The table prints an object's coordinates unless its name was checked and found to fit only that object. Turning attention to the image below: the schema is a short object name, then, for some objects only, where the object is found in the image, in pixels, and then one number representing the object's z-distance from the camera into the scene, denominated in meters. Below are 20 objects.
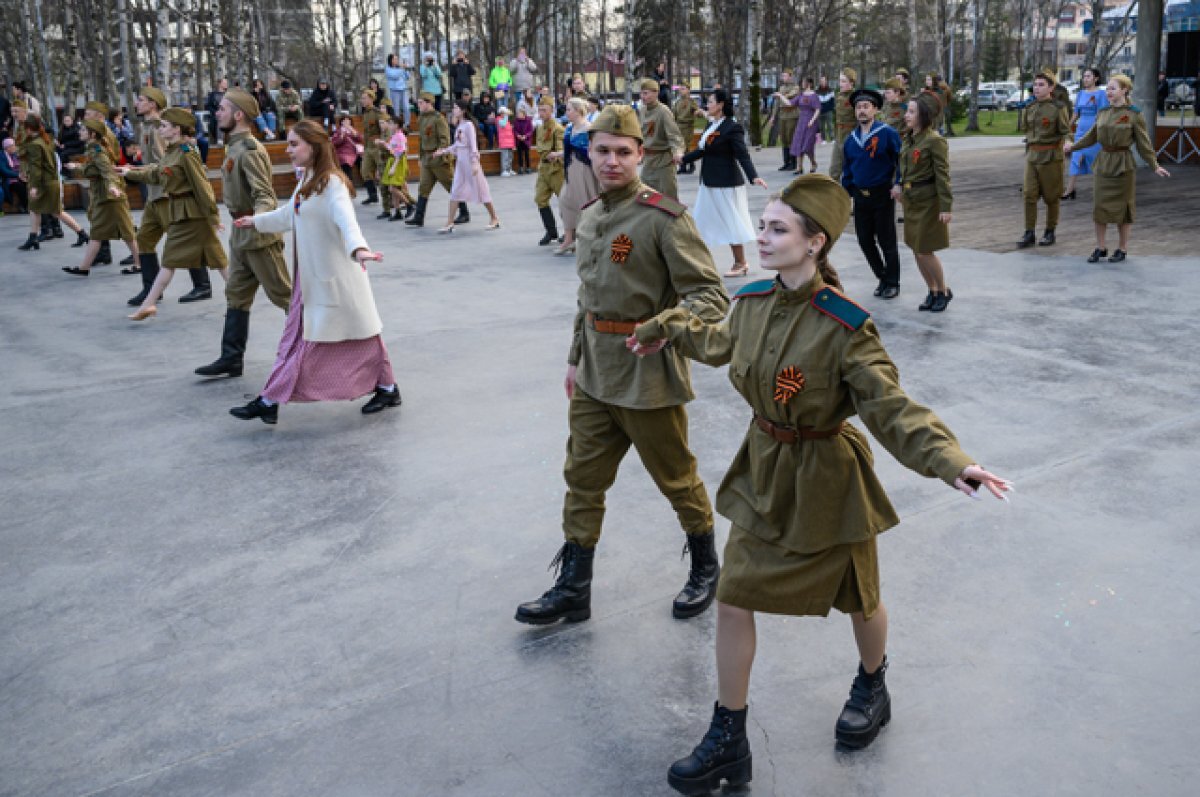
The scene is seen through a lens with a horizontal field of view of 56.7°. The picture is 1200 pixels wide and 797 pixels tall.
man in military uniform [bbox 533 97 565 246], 14.06
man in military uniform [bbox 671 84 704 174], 19.65
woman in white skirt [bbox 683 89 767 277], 10.96
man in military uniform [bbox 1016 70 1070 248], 11.72
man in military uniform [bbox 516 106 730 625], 4.05
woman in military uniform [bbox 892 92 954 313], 9.27
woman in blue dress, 14.93
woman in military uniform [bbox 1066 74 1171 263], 10.77
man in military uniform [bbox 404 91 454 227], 16.16
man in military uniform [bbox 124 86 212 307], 9.55
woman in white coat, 6.55
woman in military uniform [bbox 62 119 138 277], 11.87
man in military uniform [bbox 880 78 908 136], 14.84
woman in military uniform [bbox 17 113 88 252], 14.33
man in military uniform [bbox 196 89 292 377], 7.77
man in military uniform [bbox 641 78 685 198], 12.02
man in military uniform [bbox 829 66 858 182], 17.66
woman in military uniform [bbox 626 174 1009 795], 3.04
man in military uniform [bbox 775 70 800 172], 22.02
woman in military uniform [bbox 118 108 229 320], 9.04
